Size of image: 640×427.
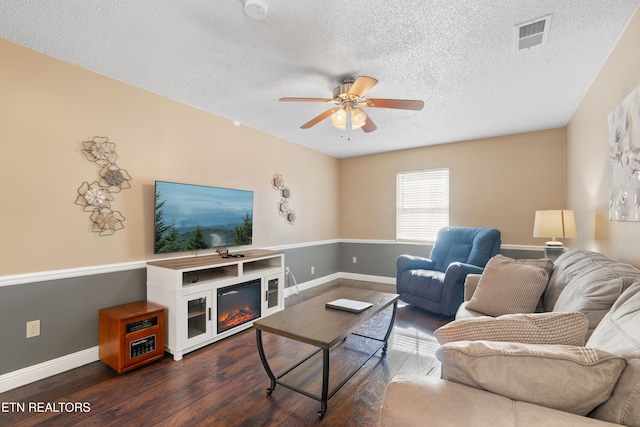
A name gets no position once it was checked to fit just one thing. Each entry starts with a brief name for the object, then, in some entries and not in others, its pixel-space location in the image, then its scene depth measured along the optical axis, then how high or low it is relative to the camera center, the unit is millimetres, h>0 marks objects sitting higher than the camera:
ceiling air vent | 1809 +1206
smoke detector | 1634 +1200
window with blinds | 4770 +192
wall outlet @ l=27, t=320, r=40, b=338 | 2117 -843
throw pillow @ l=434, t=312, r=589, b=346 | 976 -401
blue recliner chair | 3330 -672
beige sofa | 721 -439
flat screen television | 2852 -24
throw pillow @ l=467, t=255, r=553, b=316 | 2014 -534
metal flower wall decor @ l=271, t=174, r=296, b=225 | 4312 +252
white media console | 2479 -774
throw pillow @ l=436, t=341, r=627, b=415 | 746 -426
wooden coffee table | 1732 -724
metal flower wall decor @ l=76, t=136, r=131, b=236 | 2424 +232
